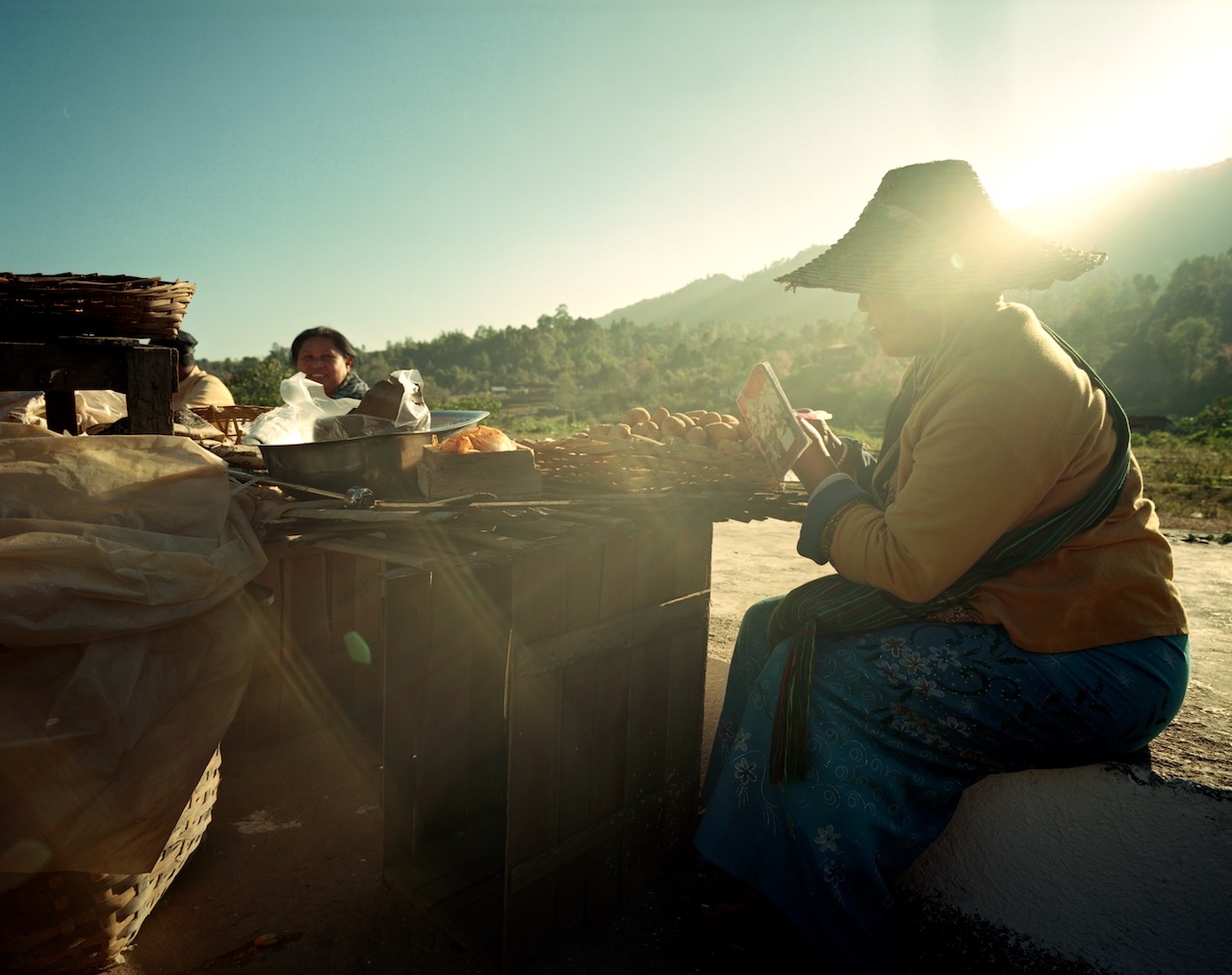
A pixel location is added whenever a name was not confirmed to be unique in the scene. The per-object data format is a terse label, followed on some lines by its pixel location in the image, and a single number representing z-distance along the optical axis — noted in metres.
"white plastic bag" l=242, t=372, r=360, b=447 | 2.34
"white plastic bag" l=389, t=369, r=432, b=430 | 2.54
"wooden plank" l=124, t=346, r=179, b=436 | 2.87
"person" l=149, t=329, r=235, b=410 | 5.78
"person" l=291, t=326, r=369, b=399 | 4.83
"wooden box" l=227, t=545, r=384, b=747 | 3.10
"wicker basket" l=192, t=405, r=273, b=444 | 4.46
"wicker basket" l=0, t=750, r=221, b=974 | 1.73
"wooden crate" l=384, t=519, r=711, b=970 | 2.02
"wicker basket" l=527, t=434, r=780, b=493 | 2.50
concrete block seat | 1.78
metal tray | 2.31
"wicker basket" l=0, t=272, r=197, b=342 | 2.52
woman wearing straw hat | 1.62
